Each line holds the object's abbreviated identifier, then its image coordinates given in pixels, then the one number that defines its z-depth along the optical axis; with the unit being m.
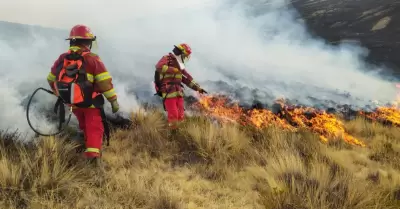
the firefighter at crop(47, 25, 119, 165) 4.48
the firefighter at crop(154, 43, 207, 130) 7.16
